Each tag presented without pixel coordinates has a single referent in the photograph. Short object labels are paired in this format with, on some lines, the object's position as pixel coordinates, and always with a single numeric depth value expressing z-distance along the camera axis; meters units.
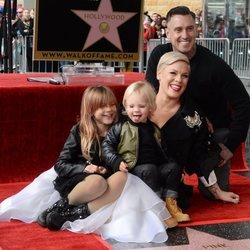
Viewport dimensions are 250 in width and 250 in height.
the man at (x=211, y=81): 4.30
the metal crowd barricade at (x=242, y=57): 10.45
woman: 3.99
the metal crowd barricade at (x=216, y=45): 10.25
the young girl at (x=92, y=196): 3.58
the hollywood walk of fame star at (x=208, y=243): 3.40
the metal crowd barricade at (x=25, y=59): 9.88
